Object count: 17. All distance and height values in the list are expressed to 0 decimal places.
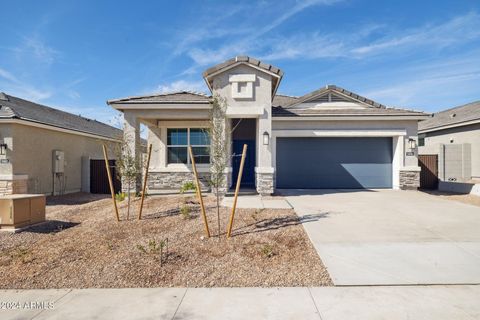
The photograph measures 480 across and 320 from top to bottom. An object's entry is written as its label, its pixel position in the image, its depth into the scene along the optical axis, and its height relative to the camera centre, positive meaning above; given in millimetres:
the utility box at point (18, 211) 6641 -1295
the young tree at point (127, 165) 7525 -148
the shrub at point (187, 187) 11198 -1148
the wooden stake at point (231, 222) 5713 -1325
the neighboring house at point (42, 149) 10734 +522
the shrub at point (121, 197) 9750 -1349
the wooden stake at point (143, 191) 7219 -834
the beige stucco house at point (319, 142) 12344 +840
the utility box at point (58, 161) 12930 -62
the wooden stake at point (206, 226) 5783 -1427
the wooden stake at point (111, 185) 7111 -737
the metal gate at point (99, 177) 14562 -930
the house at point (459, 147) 15656 +797
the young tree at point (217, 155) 6168 +110
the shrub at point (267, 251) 4957 -1698
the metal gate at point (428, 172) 13445 -608
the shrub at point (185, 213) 7180 -1435
